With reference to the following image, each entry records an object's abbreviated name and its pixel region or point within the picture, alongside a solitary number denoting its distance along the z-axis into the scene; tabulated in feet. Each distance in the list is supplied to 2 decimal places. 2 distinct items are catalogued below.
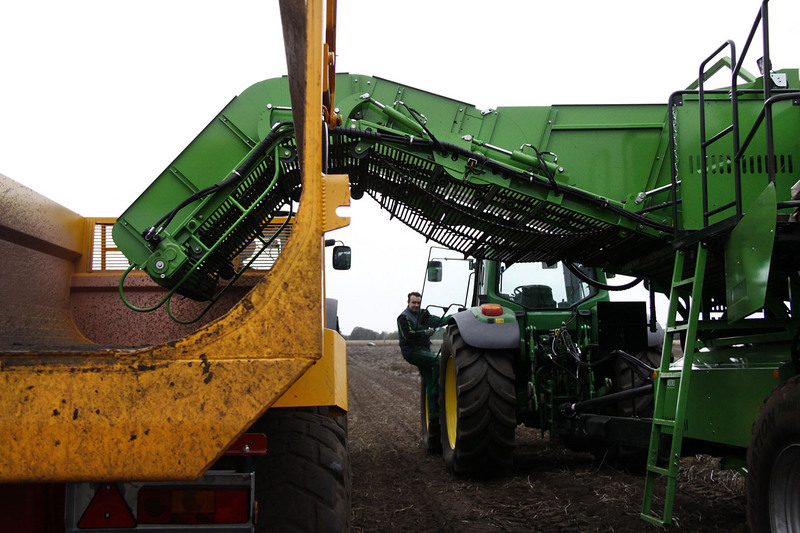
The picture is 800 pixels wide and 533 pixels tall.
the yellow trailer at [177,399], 5.47
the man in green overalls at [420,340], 26.61
